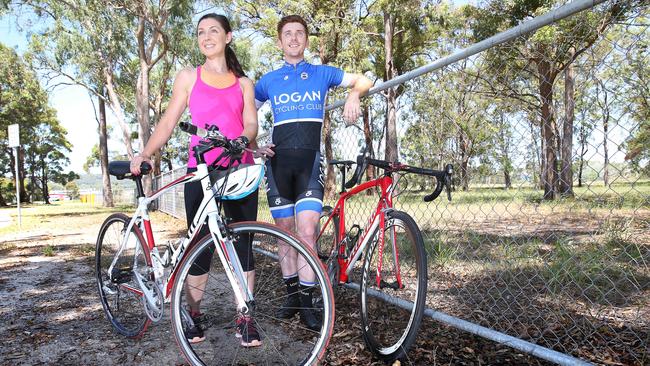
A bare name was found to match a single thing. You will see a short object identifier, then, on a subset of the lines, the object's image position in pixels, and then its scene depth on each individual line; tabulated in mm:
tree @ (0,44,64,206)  24062
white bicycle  2322
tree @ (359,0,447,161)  17203
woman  2832
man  2975
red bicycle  2525
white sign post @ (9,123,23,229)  11508
